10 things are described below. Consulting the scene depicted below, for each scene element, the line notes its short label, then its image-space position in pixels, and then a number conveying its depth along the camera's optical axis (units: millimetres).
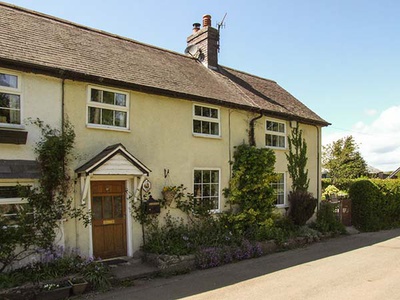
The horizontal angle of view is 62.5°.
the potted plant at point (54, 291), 6473
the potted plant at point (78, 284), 6867
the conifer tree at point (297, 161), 14453
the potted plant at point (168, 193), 10031
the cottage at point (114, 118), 7844
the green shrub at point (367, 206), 15812
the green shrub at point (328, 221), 13874
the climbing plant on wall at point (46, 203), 7084
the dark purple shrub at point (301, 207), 13266
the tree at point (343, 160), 35684
